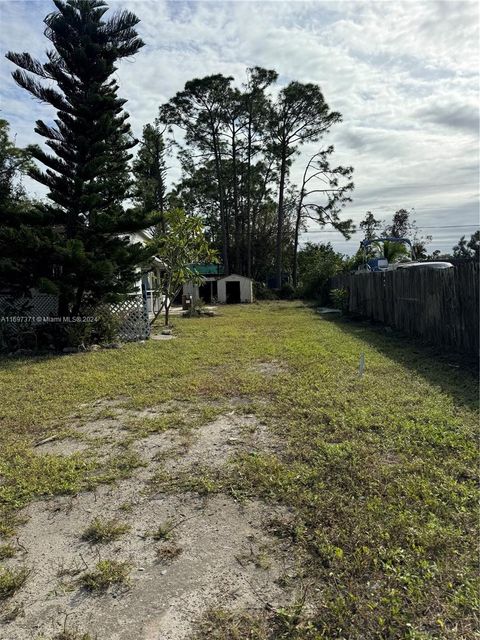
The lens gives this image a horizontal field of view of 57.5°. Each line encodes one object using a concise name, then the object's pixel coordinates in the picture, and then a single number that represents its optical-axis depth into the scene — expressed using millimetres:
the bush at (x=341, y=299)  16641
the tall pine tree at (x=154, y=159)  27484
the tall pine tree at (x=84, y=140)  9367
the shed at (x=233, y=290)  29766
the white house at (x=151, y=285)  17153
